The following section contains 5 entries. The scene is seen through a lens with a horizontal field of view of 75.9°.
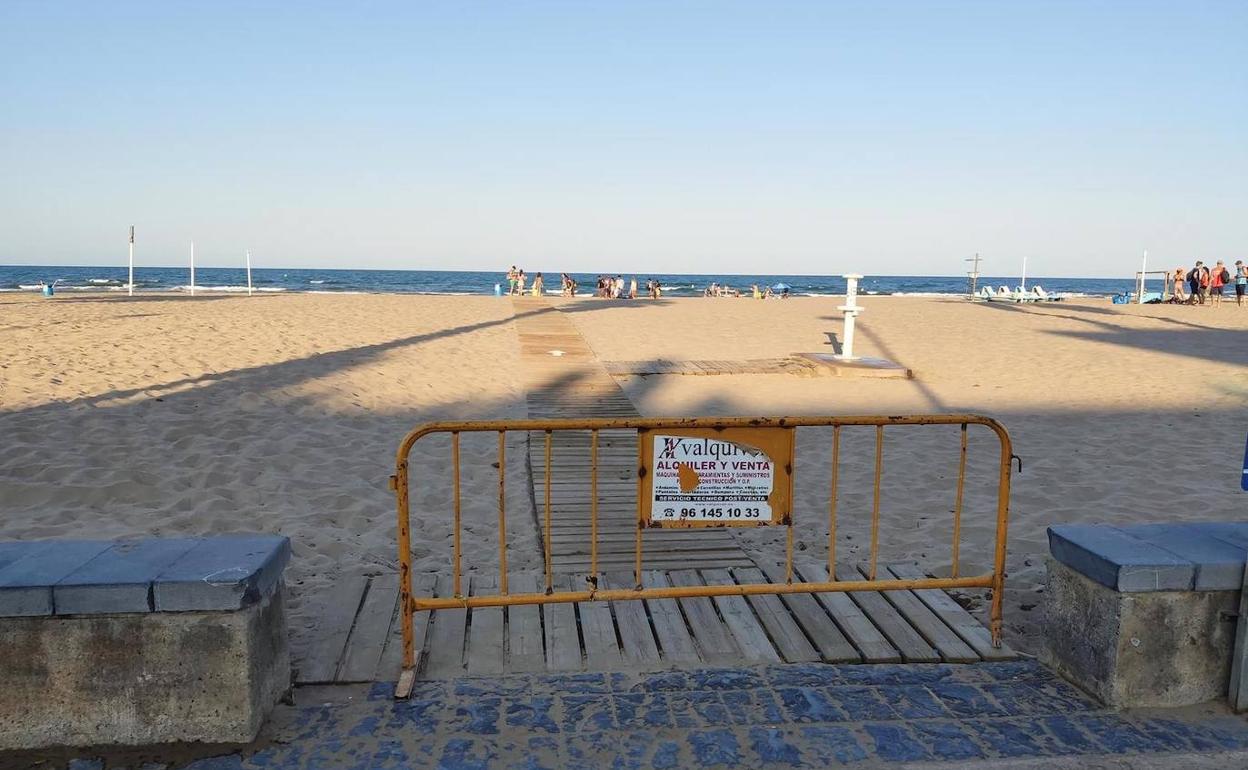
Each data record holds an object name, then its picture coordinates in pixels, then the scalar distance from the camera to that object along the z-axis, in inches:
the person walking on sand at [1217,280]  1302.9
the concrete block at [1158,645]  137.5
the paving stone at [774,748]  125.8
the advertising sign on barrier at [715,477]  161.2
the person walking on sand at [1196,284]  1344.7
